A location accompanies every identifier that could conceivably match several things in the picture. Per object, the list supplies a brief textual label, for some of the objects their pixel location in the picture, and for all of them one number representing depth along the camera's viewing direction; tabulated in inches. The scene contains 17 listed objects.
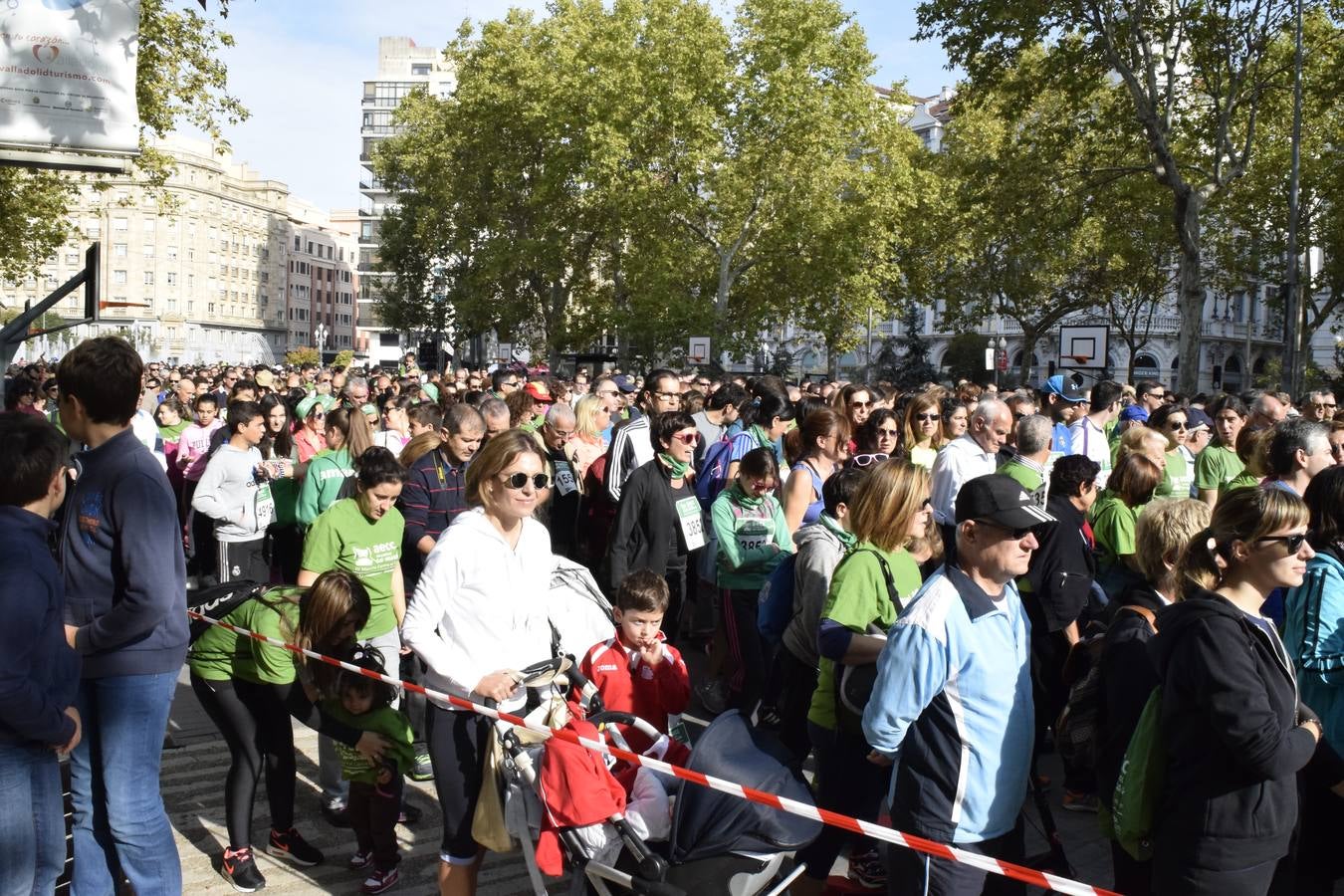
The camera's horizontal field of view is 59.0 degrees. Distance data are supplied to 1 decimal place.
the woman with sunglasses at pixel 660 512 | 271.9
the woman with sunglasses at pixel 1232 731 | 116.6
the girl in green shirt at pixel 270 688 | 183.8
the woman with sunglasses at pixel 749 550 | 242.7
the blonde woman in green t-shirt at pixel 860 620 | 160.6
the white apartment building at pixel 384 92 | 4483.3
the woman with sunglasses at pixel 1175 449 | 319.6
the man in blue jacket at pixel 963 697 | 127.6
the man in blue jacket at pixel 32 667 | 129.2
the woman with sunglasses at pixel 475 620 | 151.0
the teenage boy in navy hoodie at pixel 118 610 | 146.8
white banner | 301.0
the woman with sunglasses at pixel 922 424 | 321.4
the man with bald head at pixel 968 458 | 279.2
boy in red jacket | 176.1
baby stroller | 135.9
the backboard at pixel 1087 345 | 652.1
